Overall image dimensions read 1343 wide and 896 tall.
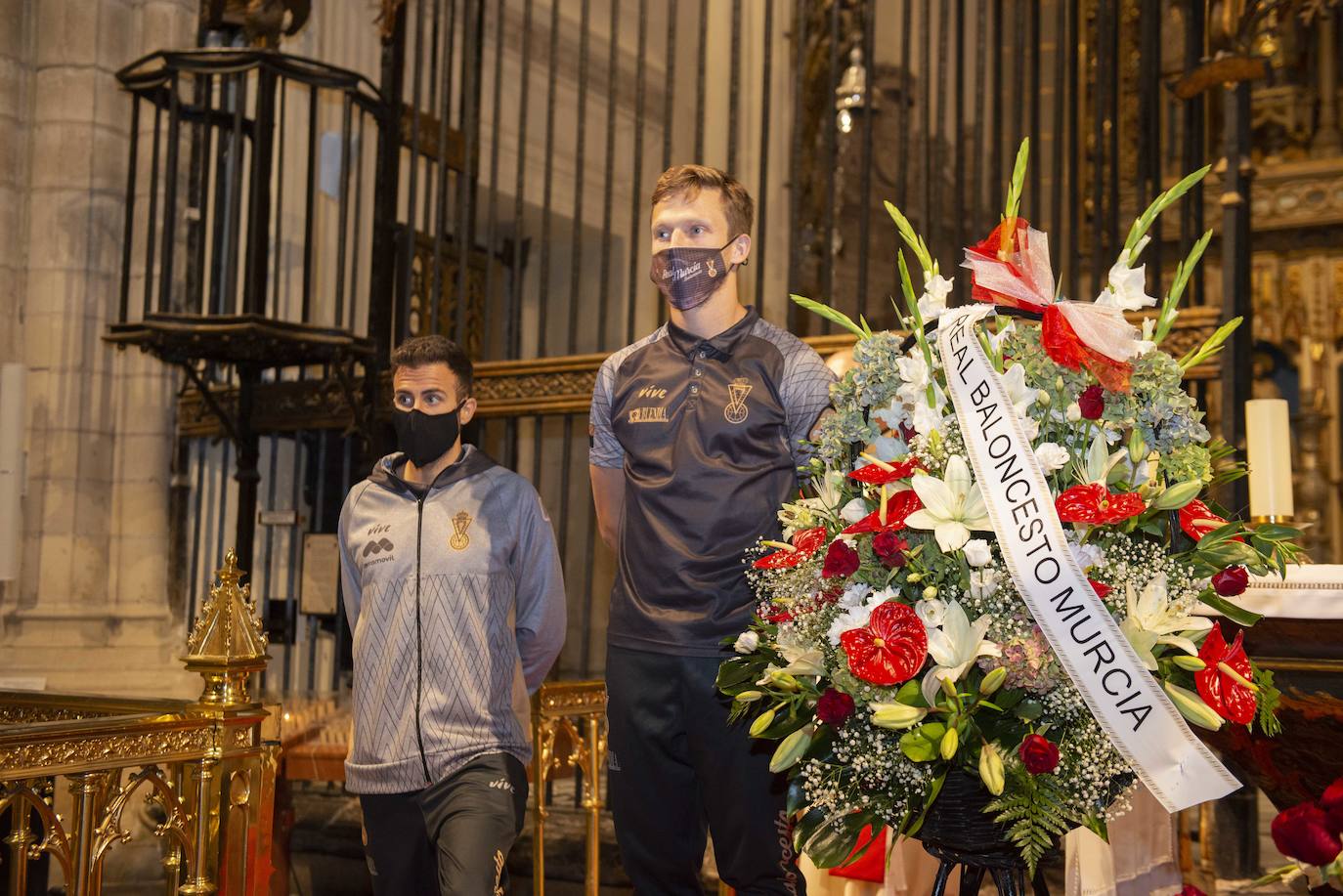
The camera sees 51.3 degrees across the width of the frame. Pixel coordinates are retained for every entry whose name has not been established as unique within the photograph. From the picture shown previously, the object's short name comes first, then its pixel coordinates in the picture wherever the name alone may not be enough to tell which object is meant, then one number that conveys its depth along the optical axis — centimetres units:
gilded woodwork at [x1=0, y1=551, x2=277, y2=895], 296
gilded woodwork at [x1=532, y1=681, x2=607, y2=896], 392
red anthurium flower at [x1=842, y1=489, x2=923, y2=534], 208
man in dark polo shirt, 249
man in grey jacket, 298
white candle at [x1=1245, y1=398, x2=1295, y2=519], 410
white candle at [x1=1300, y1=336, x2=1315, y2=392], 830
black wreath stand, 205
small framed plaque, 577
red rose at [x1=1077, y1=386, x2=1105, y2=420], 207
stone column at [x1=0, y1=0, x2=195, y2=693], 602
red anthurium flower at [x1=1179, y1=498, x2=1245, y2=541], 210
